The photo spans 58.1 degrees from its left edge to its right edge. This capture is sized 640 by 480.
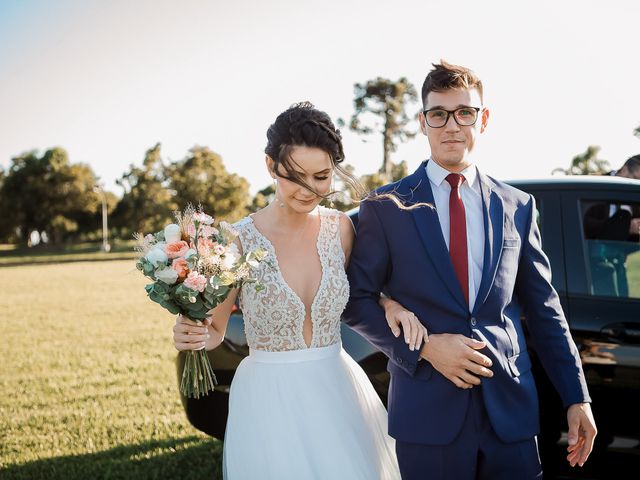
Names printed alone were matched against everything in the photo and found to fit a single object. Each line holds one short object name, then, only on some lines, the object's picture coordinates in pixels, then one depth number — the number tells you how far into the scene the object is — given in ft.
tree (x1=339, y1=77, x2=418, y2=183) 137.49
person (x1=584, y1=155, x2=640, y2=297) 9.45
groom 6.86
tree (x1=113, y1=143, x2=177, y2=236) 158.23
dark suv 8.78
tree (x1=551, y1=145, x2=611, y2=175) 142.96
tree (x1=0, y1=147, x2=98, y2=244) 190.08
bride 7.35
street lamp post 165.17
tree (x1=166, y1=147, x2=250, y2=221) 151.02
